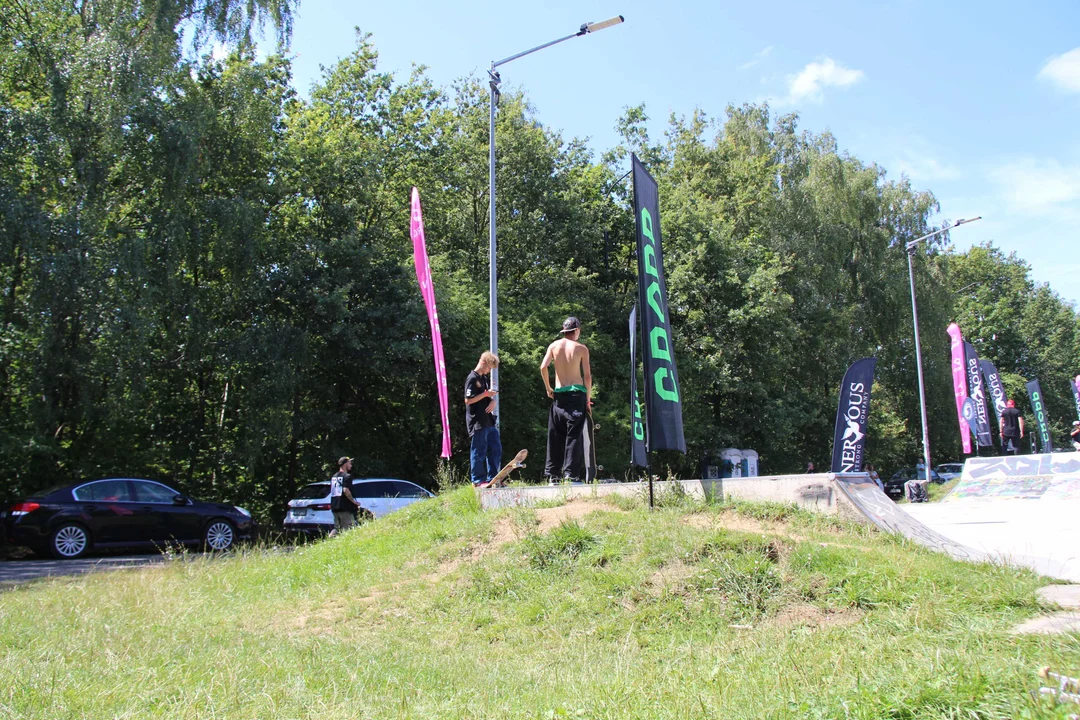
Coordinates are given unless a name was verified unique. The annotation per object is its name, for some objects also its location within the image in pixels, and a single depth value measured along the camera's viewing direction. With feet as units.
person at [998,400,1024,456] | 84.33
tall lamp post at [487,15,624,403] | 55.67
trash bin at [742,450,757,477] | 94.99
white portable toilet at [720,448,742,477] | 95.71
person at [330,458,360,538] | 41.68
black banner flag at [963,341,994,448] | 93.40
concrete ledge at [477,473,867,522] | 21.77
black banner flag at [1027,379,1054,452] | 108.47
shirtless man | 28.09
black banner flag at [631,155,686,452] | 23.73
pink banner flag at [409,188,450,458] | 45.06
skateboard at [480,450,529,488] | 30.04
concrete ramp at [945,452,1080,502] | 60.23
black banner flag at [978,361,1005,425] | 103.19
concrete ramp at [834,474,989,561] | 20.04
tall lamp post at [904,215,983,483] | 112.47
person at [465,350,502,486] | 31.83
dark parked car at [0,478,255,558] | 47.78
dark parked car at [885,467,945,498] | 131.03
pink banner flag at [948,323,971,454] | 98.94
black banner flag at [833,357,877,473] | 55.52
